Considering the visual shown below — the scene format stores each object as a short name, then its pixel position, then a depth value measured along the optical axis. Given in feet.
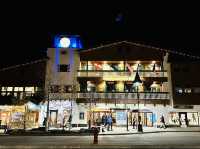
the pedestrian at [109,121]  60.96
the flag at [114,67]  79.23
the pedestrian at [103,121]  64.54
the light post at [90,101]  74.04
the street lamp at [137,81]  58.33
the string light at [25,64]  79.08
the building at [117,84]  74.14
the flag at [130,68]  76.59
